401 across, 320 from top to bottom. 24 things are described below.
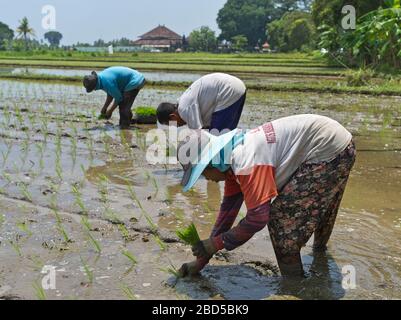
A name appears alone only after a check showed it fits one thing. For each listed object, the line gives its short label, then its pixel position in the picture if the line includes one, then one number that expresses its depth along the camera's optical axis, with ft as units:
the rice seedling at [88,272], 9.81
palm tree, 166.61
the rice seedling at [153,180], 16.03
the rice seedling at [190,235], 9.52
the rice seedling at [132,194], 14.40
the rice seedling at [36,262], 10.43
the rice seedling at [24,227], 12.36
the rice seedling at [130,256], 10.46
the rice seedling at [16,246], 11.23
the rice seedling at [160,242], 11.36
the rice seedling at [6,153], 20.37
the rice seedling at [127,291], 9.12
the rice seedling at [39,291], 8.98
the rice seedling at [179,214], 13.48
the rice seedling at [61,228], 11.87
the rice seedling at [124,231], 12.12
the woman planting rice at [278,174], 8.41
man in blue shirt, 24.17
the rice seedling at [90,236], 11.28
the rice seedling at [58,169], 17.52
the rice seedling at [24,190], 15.23
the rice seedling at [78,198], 13.88
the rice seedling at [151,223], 12.61
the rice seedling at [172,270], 9.87
